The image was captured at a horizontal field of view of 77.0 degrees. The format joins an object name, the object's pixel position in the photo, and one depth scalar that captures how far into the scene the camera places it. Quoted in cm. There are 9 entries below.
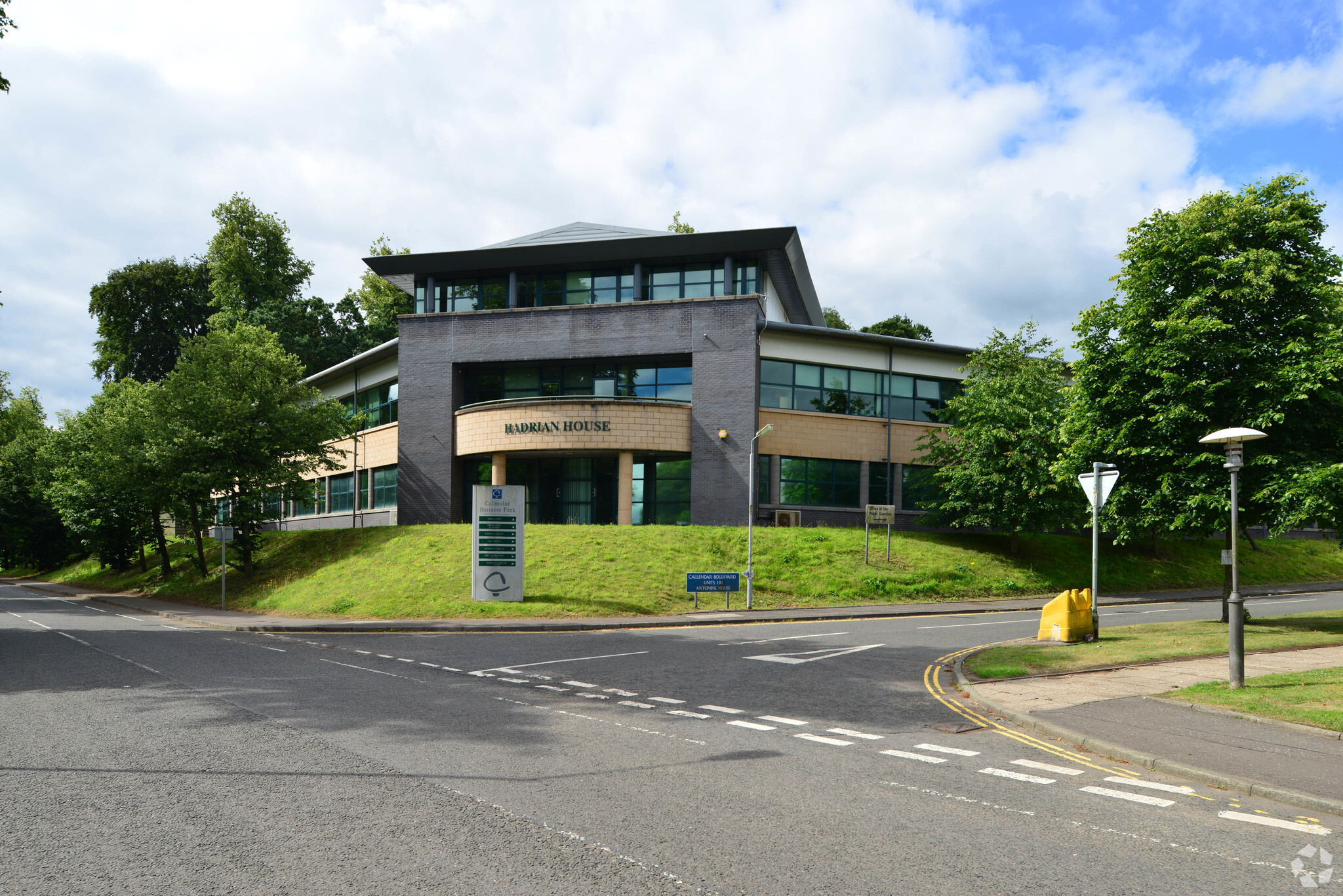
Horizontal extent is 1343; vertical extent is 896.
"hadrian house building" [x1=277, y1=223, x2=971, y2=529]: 3522
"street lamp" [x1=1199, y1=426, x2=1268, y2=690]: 1052
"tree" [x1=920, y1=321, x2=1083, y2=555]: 3083
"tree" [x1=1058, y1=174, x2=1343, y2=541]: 1739
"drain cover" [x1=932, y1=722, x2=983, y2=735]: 892
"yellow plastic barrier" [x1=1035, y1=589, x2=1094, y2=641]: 1570
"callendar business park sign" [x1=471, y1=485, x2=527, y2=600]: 2425
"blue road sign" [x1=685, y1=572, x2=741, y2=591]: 2425
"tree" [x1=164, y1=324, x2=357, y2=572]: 3173
